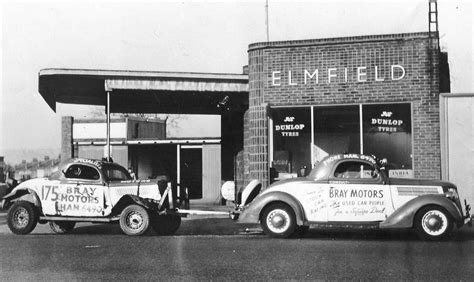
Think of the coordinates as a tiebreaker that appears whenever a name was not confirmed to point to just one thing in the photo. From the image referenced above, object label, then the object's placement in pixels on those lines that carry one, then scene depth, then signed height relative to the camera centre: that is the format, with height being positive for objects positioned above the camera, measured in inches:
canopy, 706.2 +72.1
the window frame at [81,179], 510.3 -21.0
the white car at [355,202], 434.6 -37.5
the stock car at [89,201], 500.7 -39.4
